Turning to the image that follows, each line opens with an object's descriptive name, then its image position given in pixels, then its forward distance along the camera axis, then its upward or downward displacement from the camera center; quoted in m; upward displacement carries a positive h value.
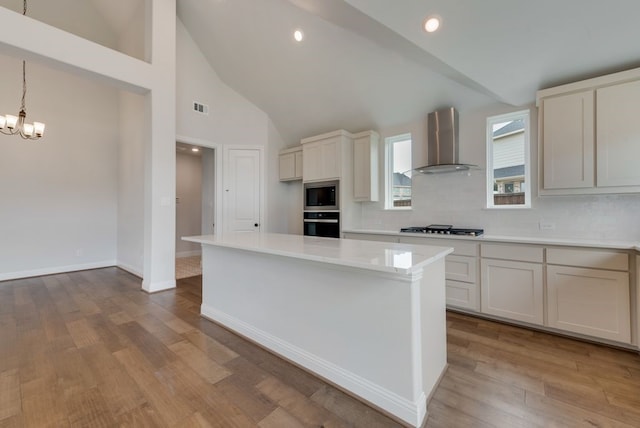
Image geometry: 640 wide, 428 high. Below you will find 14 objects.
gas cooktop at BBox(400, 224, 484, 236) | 3.07 -0.20
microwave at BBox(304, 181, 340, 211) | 4.26 +0.30
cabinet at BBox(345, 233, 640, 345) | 2.26 -0.69
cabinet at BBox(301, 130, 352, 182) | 4.21 +0.98
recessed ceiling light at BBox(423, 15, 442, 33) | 2.11 +1.52
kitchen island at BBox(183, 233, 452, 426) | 1.48 -0.66
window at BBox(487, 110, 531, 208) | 3.09 +0.63
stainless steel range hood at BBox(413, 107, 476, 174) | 3.39 +0.93
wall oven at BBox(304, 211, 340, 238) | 4.24 -0.15
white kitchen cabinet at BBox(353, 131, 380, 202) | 4.12 +0.75
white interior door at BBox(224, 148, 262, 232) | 5.08 +0.47
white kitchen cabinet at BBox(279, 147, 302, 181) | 5.13 +0.99
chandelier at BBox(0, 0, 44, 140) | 3.51 +1.25
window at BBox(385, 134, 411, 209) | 4.04 +0.65
